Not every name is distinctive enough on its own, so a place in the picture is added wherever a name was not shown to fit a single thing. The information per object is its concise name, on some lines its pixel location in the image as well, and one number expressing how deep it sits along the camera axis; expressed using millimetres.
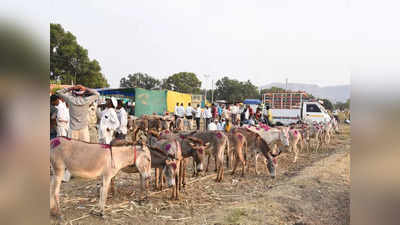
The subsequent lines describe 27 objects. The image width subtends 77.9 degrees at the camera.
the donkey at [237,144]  8555
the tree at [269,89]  53431
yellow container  22484
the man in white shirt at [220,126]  12490
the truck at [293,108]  19422
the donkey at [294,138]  11008
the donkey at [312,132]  13662
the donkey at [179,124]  16597
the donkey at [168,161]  5797
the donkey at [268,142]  8531
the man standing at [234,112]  17922
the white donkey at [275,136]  10680
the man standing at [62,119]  6602
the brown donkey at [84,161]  4453
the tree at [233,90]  44312
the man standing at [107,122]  6930
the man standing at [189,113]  18364
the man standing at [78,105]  6394
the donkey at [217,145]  7768
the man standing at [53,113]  6218
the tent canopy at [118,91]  18891
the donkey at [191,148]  7004
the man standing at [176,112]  18102
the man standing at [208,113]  17109
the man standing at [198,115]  17922
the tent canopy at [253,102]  31103
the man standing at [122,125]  7805
